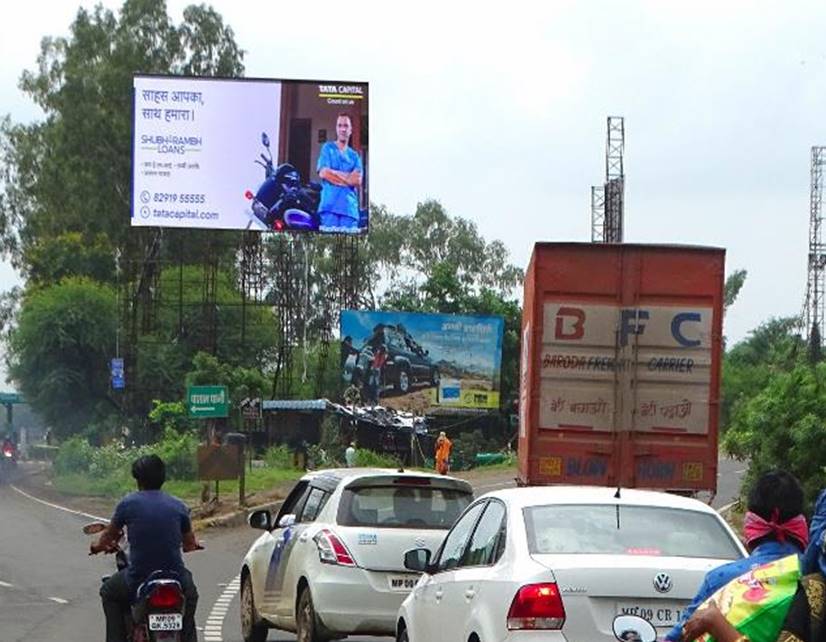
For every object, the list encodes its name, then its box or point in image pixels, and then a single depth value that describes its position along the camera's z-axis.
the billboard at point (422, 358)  59.69
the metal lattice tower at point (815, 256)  64.81
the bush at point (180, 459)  46.66
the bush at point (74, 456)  52.09
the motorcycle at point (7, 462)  61.62
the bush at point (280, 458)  56.06
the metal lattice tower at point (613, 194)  71.69
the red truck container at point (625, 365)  18.59
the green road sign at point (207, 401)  35.50
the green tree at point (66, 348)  67.69
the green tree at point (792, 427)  18.97
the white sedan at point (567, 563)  8.40
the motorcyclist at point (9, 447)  67.56
